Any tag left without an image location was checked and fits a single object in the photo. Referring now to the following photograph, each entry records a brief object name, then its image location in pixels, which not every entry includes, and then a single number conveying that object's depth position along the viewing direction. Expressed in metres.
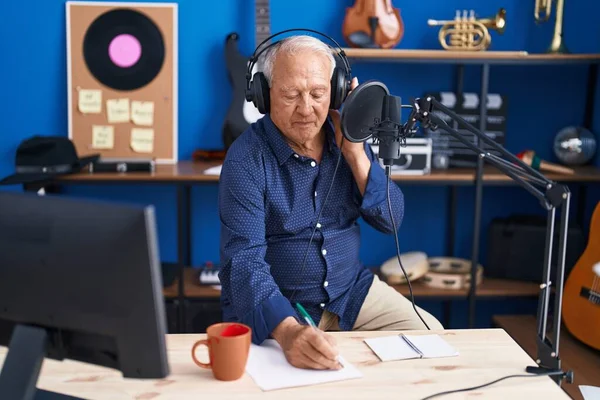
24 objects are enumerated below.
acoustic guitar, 2.34
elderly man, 1.66
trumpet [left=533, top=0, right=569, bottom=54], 2.67
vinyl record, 2.77
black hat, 2.48
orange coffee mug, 1.09
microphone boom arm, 1.05
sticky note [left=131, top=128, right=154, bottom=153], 2.83
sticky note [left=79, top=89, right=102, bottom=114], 2.79
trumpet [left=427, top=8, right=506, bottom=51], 2.59
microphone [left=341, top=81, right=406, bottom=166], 1.24
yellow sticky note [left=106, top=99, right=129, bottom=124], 2.81
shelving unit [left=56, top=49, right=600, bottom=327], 2.48
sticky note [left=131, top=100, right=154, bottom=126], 2.82
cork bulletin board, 2.77
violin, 2.61
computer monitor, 0.85
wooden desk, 1.06
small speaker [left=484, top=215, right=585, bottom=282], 2.71
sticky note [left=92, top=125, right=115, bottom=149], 2.81
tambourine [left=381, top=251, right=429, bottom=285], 2.65
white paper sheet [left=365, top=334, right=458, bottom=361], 1.22
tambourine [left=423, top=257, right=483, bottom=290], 2.68
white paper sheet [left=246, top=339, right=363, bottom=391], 1.10
